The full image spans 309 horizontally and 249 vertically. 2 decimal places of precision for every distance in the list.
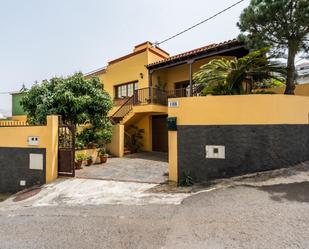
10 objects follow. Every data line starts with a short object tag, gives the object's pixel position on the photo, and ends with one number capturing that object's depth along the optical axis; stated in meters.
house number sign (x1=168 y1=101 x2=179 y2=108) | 7.35
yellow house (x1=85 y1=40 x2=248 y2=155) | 13.70
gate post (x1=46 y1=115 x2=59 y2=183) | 8.83
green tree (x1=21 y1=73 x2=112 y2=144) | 11.06
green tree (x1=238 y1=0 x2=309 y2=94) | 7.09
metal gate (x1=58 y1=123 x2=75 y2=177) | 8.95
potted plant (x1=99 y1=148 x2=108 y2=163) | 11.81
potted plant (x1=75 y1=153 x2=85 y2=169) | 10.29
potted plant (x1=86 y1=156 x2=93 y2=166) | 11.24
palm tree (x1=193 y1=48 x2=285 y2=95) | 7.46
